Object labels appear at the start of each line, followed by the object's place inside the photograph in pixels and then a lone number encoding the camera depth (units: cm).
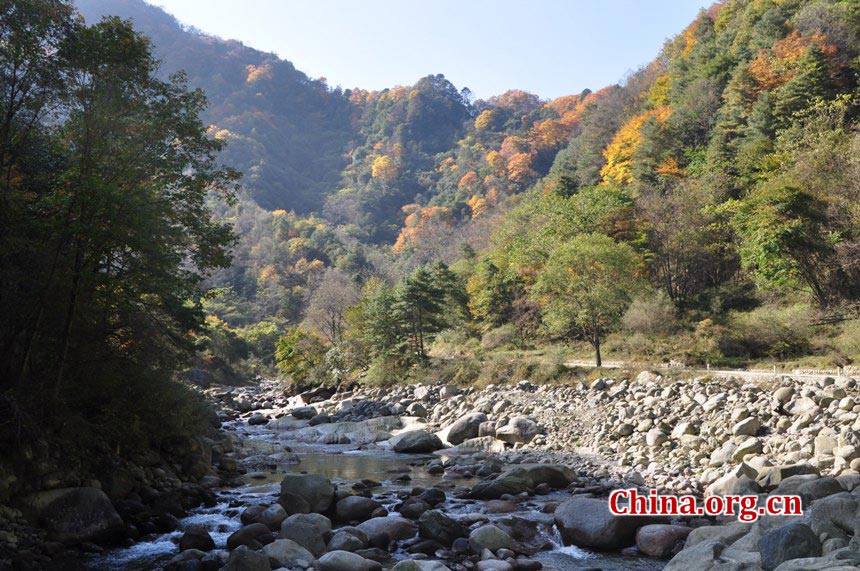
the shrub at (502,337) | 3791
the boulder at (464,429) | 2131
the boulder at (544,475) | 1395
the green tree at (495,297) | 4088
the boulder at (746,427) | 1466
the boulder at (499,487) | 1307
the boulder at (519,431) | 2008
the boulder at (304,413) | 3058
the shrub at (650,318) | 2734
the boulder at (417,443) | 2055
